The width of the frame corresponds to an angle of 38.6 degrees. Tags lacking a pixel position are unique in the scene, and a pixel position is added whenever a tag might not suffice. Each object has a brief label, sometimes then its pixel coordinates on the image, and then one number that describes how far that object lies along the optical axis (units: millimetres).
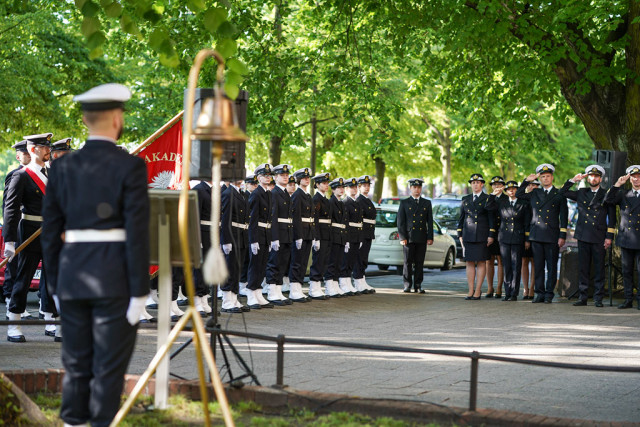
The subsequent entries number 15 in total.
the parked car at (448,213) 28489
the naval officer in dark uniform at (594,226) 15758
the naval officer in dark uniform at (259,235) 14820
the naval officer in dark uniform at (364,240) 18266
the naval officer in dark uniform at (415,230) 18500
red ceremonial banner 9484
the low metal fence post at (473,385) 6730
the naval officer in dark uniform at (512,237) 16983
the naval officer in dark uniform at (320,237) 16719
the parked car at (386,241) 22906
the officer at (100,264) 5395
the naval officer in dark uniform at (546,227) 16375
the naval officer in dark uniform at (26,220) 10398
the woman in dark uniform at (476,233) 17328
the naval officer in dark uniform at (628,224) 15211
